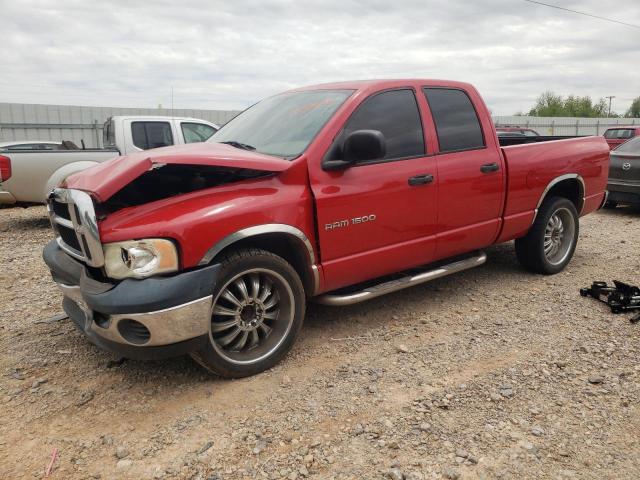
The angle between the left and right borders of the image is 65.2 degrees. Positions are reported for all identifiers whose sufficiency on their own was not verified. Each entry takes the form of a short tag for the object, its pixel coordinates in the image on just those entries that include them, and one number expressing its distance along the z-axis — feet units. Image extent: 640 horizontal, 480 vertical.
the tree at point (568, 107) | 244.22
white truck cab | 28.63
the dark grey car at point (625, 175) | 28.96
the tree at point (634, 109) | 298.15
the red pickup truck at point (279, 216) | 9.36
